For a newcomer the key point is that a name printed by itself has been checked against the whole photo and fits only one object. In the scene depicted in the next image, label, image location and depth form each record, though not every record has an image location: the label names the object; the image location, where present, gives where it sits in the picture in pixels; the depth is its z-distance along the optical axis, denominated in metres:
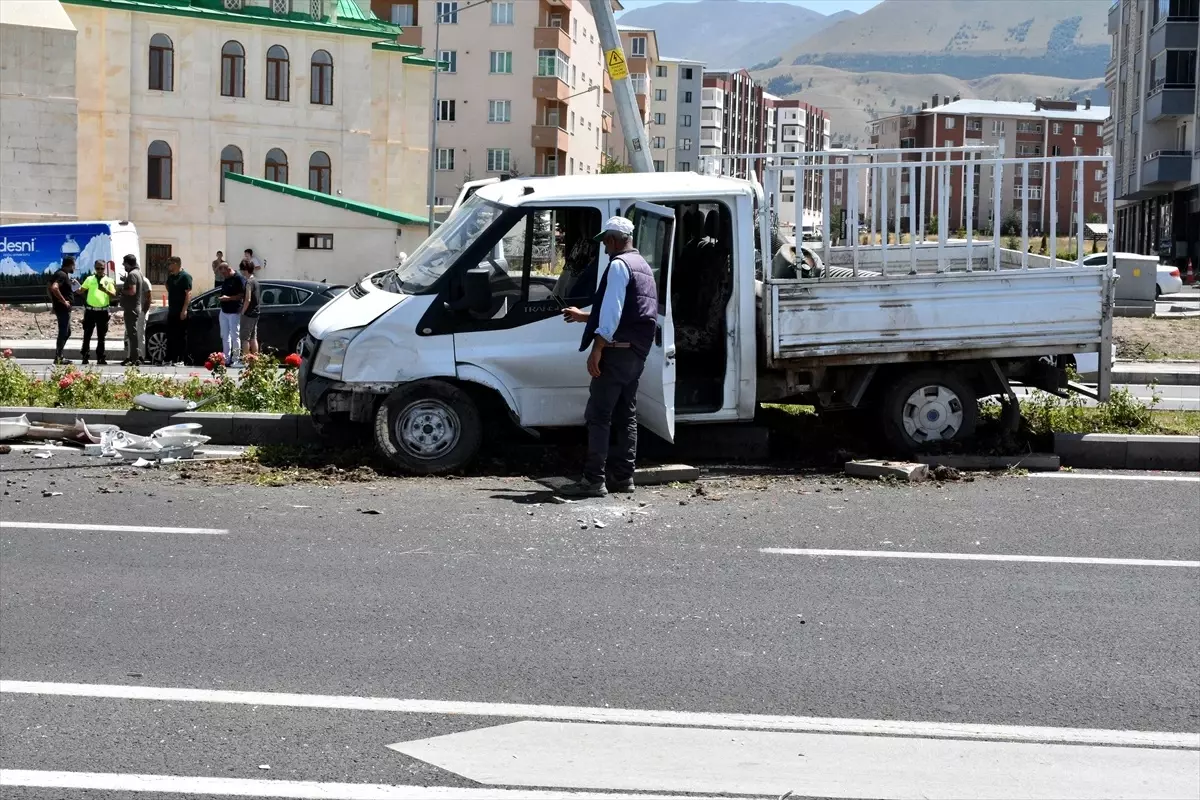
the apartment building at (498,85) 88.25
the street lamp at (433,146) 55.91
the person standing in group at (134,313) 23.36
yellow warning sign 16.75
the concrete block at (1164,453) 11.38
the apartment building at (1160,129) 70.62
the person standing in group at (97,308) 23.05
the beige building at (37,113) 47.62
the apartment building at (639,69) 123.25
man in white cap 9.84
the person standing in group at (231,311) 22.02
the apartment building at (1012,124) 173.12
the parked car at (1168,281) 46.72
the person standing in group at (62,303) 23.50
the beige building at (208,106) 51.97
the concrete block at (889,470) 10.62
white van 37.47
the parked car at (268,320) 23.97
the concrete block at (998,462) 11.18
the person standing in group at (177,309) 23.36
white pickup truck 10.76
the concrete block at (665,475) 10.45
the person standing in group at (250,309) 22.03
